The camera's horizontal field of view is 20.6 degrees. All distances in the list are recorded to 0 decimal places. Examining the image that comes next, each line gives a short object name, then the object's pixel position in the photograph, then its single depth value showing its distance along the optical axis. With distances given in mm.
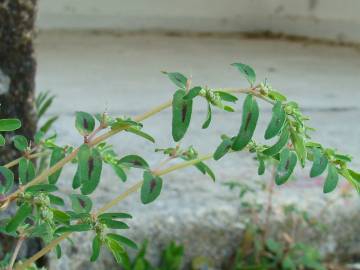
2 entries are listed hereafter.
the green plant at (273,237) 810
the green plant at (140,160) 395
